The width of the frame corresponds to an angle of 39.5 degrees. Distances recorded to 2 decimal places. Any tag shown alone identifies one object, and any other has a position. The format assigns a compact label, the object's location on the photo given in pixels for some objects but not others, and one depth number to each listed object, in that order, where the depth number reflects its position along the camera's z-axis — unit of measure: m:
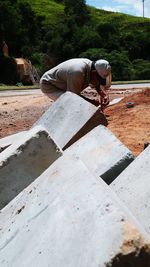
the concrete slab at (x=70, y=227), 0.76
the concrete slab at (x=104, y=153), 1.40
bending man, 2.63
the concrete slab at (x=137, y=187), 1.10
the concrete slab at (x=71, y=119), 1.95
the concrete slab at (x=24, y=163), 1.41
